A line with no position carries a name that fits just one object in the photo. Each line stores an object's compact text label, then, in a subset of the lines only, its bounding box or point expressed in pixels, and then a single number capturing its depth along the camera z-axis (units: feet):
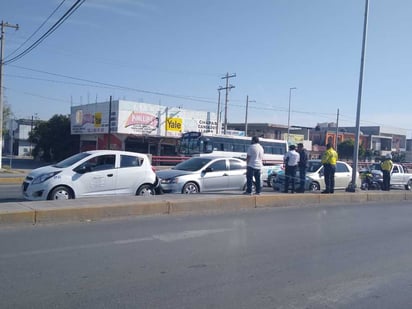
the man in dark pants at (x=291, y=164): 47.70
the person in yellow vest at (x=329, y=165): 47.47
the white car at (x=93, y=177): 36.88
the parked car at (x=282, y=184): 56.65
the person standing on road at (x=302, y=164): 48.95
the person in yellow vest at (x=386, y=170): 65.07
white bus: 111.55
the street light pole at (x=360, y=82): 53.98
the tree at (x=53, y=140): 160.97
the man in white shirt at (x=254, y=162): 41.19
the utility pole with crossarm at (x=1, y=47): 98.99
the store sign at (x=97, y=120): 150.30
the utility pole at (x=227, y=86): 182.76
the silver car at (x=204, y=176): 46.83
